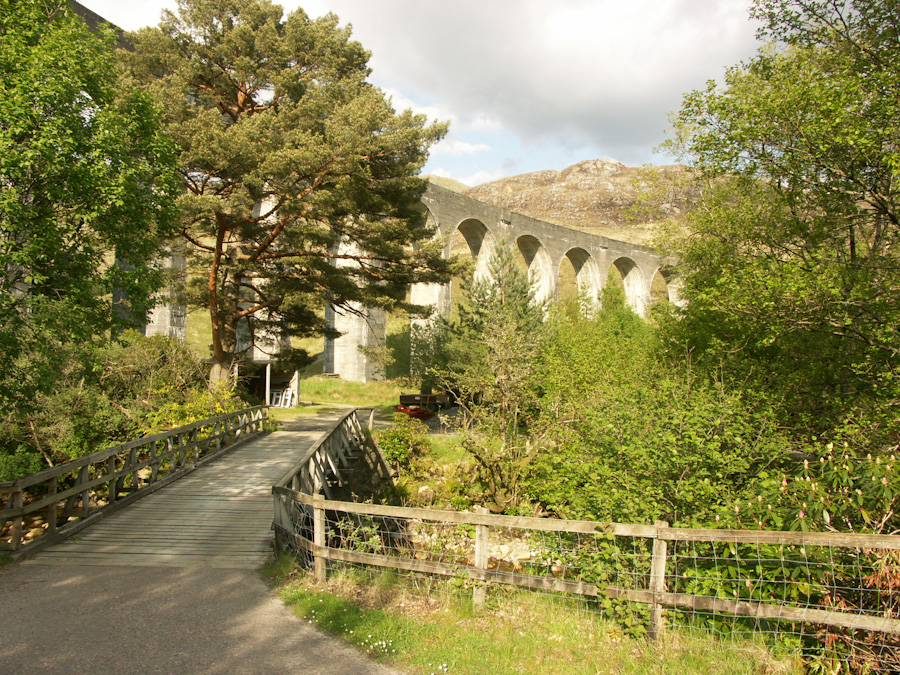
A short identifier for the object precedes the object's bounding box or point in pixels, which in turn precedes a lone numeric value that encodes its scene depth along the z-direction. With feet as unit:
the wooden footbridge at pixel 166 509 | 16.07
